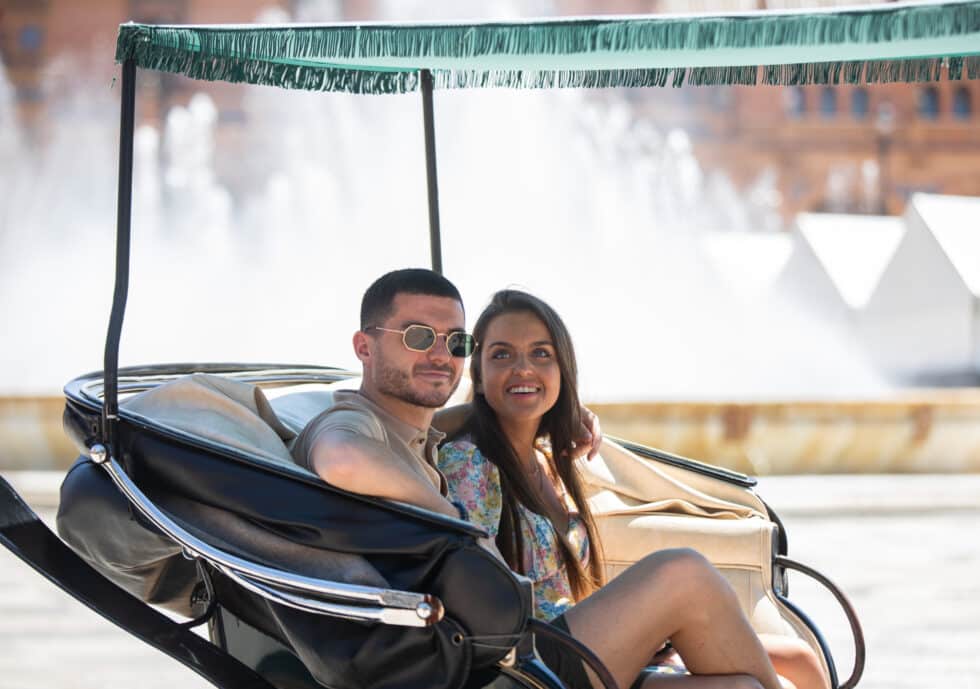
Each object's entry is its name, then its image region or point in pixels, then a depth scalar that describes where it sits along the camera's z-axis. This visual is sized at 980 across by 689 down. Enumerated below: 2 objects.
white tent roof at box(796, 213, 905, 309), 16.95
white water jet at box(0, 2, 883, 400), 17.58
